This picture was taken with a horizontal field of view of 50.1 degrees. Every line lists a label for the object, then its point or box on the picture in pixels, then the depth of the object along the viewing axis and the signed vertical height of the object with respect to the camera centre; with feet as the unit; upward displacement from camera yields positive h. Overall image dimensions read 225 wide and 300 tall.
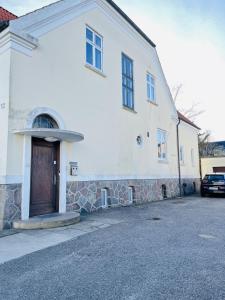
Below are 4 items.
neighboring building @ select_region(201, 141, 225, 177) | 99.50 +4.63
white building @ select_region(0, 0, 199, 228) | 22.97 +7.91
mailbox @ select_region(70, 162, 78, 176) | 28.14 +0.85
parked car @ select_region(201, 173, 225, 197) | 52.70 -2.05
